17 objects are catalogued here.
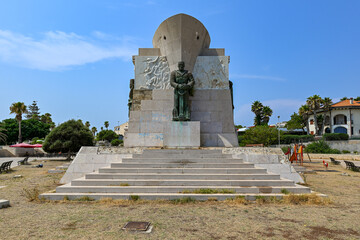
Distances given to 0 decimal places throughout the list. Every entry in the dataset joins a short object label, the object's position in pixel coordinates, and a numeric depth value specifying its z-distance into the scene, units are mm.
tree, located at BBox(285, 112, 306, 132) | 54100
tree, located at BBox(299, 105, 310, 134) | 55462
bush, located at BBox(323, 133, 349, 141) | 41500
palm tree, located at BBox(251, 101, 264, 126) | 53638
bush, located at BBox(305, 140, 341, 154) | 33719
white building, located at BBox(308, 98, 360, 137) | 49062
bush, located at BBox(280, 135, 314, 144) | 42241
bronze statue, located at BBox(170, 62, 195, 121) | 11477
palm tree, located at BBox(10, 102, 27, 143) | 50188
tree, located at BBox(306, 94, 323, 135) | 50719
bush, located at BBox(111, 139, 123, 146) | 62391
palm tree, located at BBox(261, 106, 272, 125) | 53625
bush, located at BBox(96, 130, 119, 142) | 76031
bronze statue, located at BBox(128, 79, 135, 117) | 13164
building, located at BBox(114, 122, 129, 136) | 95894
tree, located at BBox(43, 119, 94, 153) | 26812
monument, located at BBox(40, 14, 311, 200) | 7102
